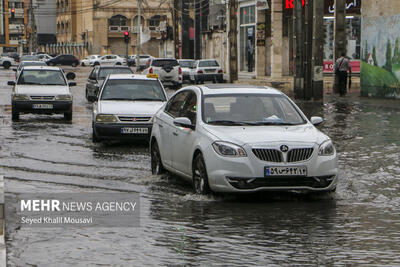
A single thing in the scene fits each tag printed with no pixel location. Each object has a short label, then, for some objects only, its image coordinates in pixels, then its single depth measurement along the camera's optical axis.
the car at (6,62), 89.75
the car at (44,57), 99.47
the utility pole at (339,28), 33.41
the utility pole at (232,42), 42.38
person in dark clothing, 33.53
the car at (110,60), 94.31
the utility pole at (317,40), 30.84
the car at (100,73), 31.36
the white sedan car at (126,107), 17.34
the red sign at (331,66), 49.16
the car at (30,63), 46.38
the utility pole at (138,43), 70.57
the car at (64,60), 97.79
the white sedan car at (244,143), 10.30
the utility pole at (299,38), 31.23
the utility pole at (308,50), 31.41
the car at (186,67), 54.25
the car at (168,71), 47.84
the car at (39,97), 23.56
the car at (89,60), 97.00
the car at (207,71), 50.88
